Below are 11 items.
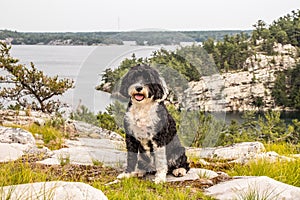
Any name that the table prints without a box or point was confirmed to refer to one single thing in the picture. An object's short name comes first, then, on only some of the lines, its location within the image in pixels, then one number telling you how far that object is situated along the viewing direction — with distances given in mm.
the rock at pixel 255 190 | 4117
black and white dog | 4684
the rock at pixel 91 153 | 6098
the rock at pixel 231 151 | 6934
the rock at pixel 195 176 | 5168
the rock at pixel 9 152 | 5857
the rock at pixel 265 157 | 5691
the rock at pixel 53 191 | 3293
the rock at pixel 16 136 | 7691
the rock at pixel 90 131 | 9781
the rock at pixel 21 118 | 10203
